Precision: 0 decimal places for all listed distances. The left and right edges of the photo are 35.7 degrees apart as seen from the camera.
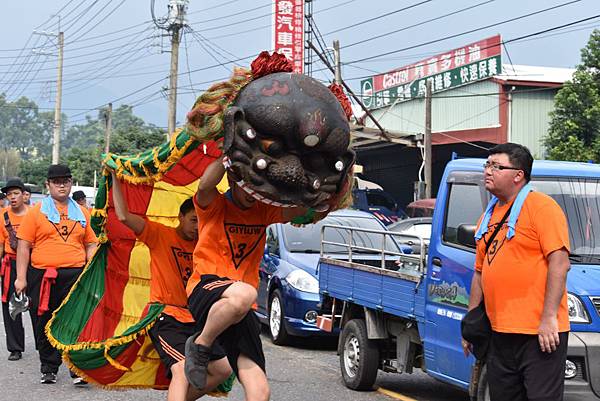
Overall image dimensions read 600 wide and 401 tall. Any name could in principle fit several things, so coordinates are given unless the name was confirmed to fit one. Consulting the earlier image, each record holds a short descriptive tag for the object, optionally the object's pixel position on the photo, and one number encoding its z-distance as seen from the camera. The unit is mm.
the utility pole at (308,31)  29453
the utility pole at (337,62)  27219
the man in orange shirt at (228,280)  4828
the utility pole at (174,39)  31750
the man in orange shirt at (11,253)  10266
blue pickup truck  6109
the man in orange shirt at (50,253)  9156
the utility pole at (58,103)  47656
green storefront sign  30312
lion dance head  4590
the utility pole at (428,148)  27797
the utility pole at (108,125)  57562
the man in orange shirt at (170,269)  5906
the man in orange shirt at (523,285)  5066
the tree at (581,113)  23969
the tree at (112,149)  47531
